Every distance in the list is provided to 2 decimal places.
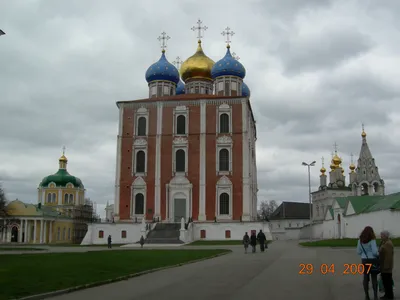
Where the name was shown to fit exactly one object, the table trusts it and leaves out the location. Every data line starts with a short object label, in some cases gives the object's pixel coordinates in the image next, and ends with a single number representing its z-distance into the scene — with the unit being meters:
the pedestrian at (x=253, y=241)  28.64
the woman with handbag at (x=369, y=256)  10.41
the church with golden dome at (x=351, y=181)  74.76
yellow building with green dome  76.06
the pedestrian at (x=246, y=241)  28.87
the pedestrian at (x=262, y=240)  30.34
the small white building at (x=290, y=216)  107.56
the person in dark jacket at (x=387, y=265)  10.38
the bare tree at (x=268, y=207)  133.86
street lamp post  49.67
